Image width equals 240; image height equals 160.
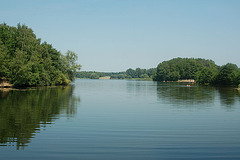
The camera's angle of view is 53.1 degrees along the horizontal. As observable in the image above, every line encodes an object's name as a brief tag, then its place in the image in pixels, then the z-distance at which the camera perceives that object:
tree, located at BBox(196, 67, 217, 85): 150.41
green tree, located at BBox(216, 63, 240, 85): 113.32
